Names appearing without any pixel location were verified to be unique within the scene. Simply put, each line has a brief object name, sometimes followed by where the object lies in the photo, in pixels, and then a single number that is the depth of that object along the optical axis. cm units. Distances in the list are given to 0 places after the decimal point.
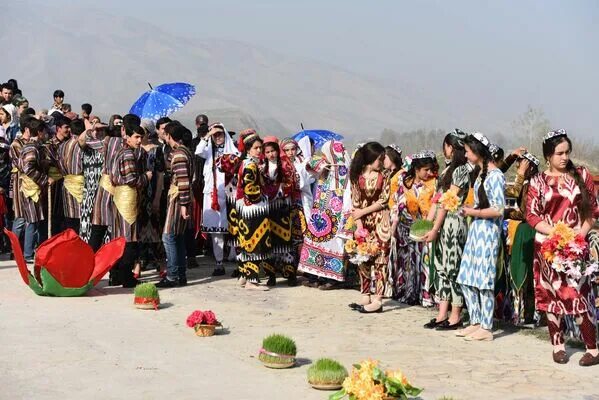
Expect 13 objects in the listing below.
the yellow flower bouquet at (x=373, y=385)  622
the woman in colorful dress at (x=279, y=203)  1164
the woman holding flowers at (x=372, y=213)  1021
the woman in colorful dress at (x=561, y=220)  804
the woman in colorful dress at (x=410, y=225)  1041
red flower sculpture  1056
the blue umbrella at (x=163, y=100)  1380
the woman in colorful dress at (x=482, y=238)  871
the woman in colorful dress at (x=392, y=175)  1079
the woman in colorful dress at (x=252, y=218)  1146
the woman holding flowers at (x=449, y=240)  927
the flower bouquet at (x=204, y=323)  883
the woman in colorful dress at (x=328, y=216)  1183
